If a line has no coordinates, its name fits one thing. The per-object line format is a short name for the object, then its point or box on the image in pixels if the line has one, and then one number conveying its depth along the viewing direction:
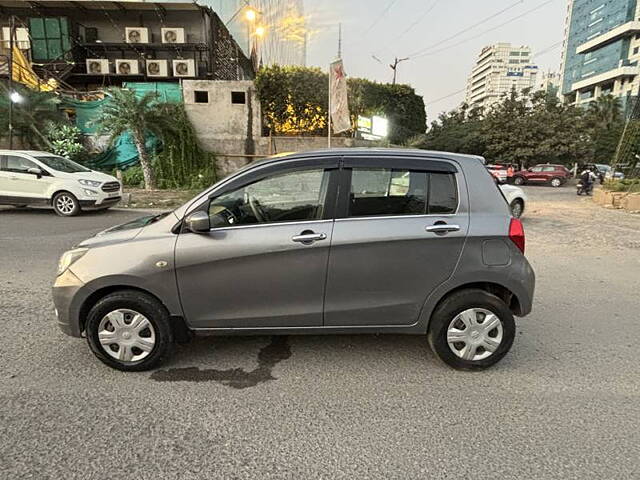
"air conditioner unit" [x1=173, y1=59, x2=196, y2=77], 22.09
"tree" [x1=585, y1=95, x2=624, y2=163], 40.36
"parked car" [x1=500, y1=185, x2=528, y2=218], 11.48
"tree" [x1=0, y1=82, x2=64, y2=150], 15.74
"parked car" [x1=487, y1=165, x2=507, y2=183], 23.97
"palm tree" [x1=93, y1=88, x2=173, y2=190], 14.64
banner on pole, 15.56
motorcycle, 20.55
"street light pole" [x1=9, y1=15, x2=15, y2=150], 15.25
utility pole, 36.44
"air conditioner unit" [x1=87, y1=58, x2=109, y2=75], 22.53
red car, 26.44
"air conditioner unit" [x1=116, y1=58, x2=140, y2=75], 22.36
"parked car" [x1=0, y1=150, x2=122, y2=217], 10.67
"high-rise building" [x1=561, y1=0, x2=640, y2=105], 69.44
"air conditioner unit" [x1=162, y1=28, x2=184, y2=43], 22.41
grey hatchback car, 3.14
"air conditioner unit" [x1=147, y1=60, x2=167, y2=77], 22.34
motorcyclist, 20.45
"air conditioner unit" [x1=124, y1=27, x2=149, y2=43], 22.50
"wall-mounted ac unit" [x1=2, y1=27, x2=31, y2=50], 22.44
